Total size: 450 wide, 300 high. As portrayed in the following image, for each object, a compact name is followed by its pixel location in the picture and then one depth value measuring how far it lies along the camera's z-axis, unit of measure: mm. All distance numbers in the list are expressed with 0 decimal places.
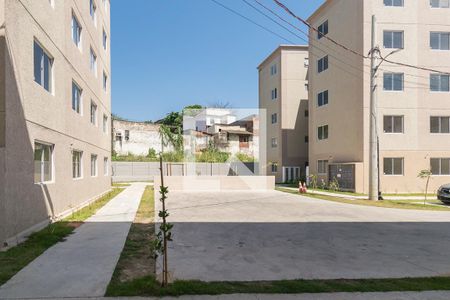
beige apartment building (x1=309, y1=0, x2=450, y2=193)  25891
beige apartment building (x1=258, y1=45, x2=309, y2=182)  40844
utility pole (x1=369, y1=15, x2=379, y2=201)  19859
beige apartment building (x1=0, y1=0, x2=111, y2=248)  7977
